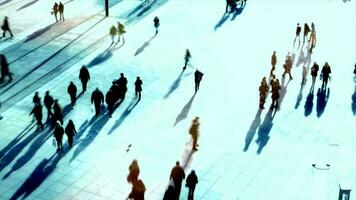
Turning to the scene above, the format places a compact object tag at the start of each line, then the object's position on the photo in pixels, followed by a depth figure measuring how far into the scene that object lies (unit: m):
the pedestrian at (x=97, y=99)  22.66
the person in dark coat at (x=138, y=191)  16.48
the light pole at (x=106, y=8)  35.12
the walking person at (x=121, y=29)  30.67
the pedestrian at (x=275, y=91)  23.11
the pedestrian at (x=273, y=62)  26.28
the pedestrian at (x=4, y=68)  26.00
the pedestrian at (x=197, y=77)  24.64
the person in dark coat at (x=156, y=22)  32.16
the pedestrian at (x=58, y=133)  19.74
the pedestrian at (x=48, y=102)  22.56
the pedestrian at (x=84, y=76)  24.56
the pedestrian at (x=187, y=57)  27.19
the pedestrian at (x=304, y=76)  25.73
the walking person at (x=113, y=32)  30.48
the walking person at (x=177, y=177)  17.08
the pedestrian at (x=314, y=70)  25.43
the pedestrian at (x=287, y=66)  25.91
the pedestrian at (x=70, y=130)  20.03
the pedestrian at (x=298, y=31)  30.31
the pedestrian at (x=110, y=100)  22.64
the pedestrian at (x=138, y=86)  23.92
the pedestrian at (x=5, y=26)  30.86
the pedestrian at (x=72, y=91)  23.38
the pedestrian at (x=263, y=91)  23.12
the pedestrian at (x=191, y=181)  16.83
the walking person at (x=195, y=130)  20.20
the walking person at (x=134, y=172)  17.34
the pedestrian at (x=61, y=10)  34.09
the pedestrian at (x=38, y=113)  21.53
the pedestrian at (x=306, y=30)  30.61
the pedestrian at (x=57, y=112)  21.48
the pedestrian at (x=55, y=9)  34.20
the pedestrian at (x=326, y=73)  25.17
